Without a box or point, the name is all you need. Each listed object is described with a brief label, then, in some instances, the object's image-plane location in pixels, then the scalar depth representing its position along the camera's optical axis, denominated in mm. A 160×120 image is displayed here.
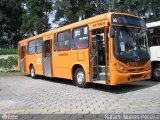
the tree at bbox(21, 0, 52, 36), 25743
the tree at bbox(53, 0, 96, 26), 24406
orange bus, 5856
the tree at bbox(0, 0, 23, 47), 30940
